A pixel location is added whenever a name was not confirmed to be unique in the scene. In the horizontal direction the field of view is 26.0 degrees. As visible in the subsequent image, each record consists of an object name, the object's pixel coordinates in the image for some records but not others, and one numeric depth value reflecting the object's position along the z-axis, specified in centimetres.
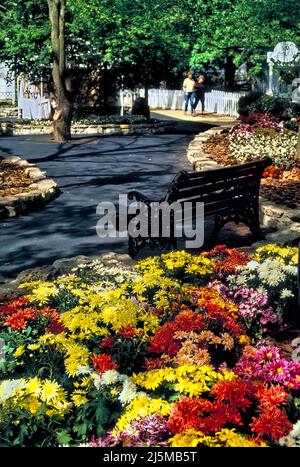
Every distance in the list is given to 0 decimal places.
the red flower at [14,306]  471
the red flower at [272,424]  304
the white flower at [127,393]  341
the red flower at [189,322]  413
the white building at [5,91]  3860
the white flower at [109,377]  356
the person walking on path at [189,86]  2833
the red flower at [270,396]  328
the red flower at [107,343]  398
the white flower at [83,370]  365
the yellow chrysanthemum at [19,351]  391
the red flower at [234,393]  322
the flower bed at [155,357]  315
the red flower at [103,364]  366
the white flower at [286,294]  474
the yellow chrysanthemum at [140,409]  313
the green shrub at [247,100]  2181
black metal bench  662
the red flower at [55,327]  422
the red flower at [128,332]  408
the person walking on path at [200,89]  2992
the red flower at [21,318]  433
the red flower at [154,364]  380
